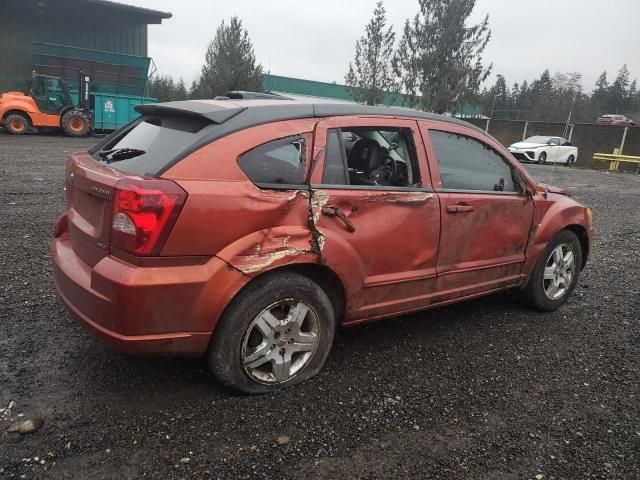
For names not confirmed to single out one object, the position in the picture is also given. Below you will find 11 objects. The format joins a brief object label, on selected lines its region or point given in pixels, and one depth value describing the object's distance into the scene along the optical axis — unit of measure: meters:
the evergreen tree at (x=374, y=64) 29.12
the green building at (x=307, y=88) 34.81
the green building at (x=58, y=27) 26.77
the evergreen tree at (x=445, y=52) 26.02
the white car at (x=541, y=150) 23.53
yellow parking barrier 22.19
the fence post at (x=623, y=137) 26.58
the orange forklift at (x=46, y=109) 18.83
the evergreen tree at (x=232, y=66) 28.39
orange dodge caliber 2.37
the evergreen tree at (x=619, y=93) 67.94
